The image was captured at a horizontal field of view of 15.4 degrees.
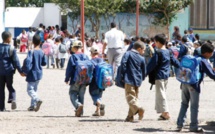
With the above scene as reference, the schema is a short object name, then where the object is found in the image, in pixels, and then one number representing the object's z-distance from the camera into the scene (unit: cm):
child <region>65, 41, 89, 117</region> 1513
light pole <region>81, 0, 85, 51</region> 2972
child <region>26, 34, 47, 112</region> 1614
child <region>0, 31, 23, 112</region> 1616
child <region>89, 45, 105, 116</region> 1526
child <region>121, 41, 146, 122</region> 1420
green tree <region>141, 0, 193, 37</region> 4491
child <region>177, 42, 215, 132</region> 1277
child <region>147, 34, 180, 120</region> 1448
